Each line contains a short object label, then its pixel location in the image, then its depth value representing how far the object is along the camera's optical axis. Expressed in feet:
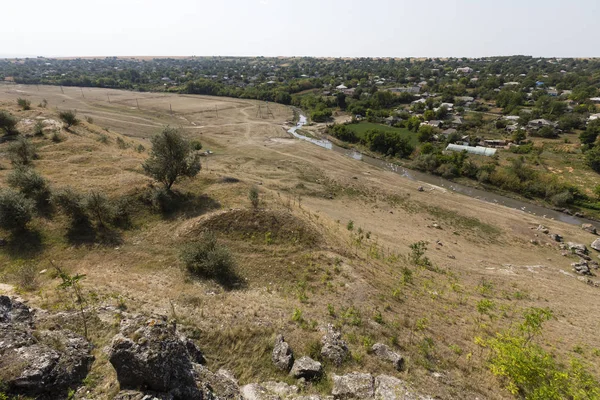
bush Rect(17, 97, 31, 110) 195.62
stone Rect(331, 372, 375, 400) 38.75
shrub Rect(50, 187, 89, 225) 82.41
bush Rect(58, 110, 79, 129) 173.78
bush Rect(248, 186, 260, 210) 101.65
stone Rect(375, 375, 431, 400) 38.68
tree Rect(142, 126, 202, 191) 101.71
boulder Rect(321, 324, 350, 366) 44.78
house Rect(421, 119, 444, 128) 307.37
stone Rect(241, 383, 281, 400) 37.29
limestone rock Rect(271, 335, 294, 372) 42.83
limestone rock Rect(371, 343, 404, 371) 45.29
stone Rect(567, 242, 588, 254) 129.64
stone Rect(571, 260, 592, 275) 114.21
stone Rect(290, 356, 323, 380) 41.22
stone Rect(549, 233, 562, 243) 137.69
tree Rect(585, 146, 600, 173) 200.34
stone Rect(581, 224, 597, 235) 149.25
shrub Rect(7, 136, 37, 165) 116.78
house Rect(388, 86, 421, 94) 505.25
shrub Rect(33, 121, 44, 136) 150.30
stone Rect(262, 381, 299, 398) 38.57
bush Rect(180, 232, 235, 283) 66.28
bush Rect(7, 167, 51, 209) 87.51
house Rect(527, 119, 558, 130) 285.62
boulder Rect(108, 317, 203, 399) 30.71
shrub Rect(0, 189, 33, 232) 73.10
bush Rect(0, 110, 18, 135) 146.82
